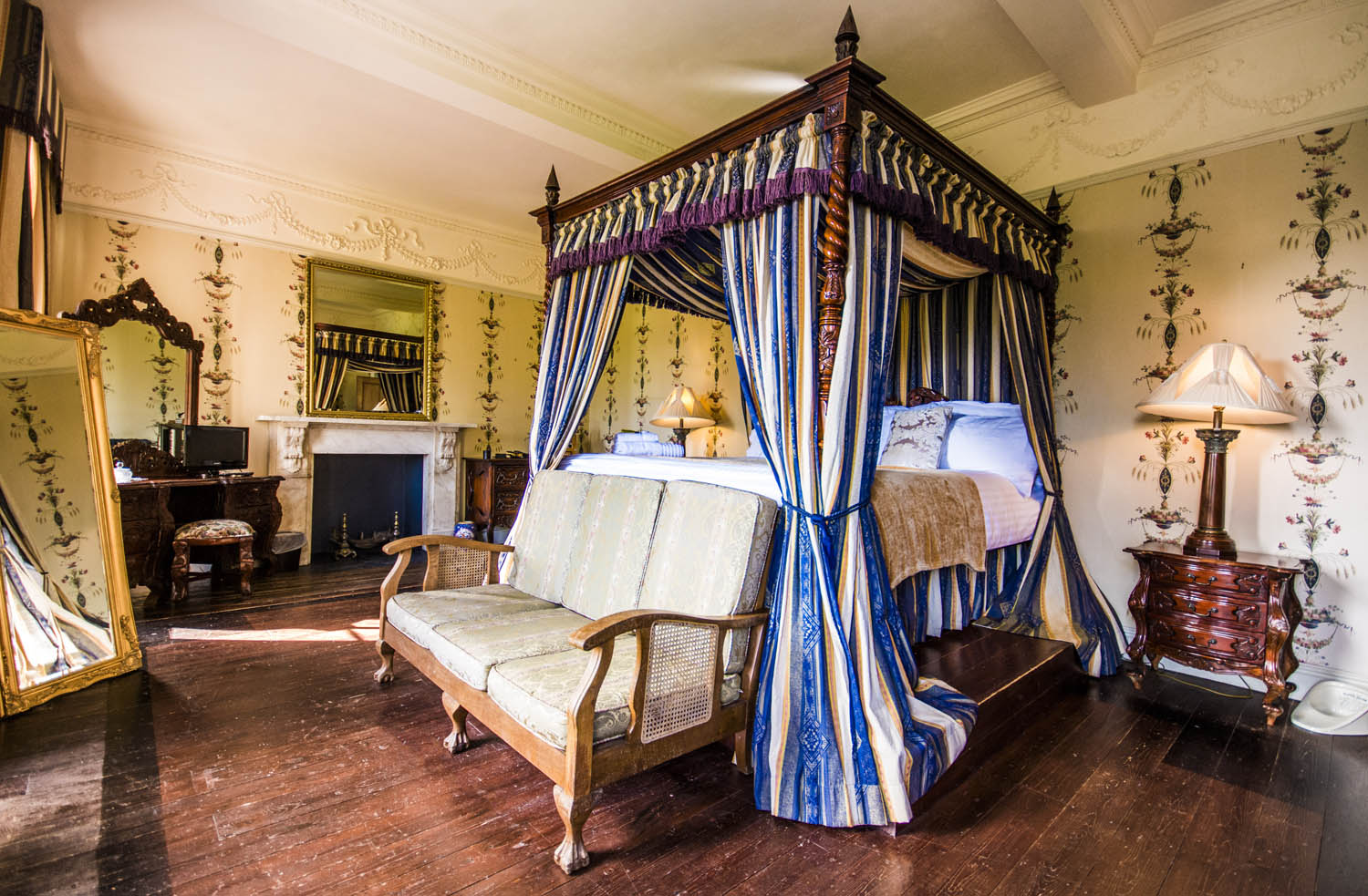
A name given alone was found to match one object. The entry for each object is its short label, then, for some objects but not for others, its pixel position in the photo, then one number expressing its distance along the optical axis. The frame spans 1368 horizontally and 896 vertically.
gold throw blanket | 2.38
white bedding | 2.72
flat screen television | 4.55
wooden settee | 1.63
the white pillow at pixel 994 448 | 3.47
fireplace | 5.17
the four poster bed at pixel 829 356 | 1.88
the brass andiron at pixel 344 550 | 5.60
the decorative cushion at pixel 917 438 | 3.68
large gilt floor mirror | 2.48
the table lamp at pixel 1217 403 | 2.71
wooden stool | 4.03
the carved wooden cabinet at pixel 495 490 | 5.93
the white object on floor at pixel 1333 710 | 2.56
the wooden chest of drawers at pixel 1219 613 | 2.66
